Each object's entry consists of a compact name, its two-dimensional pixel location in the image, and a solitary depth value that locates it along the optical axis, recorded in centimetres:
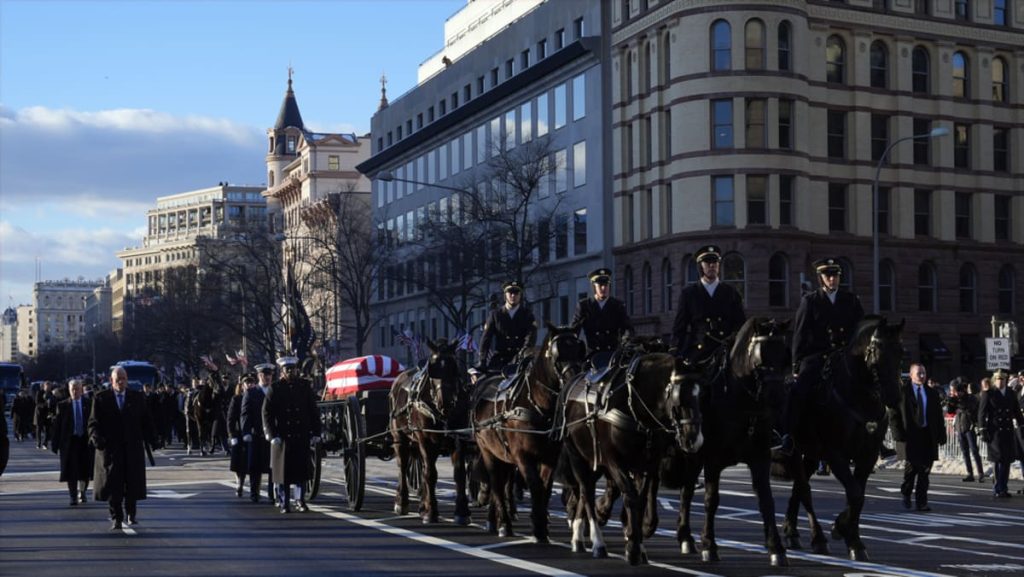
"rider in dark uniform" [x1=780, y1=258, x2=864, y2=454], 1548
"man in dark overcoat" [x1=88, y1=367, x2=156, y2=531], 2017
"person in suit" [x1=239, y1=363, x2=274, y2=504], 2494
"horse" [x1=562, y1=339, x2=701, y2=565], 1413
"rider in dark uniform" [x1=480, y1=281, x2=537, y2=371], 1919
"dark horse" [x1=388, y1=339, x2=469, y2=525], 1970
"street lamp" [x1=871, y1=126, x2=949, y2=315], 4908
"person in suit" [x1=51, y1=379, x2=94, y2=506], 2539
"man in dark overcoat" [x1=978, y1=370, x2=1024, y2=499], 2678
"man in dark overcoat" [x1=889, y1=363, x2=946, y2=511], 2289
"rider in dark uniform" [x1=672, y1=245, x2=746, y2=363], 1580
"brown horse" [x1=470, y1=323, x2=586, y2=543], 1638
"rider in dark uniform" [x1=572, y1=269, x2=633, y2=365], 1689
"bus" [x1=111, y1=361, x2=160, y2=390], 9138
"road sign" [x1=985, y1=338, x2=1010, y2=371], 4059
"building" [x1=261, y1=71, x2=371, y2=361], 8219
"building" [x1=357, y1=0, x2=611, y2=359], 6625
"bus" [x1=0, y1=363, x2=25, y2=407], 9858
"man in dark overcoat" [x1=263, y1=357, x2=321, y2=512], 2255
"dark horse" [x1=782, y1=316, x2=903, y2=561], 1473
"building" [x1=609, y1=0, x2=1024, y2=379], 6462
